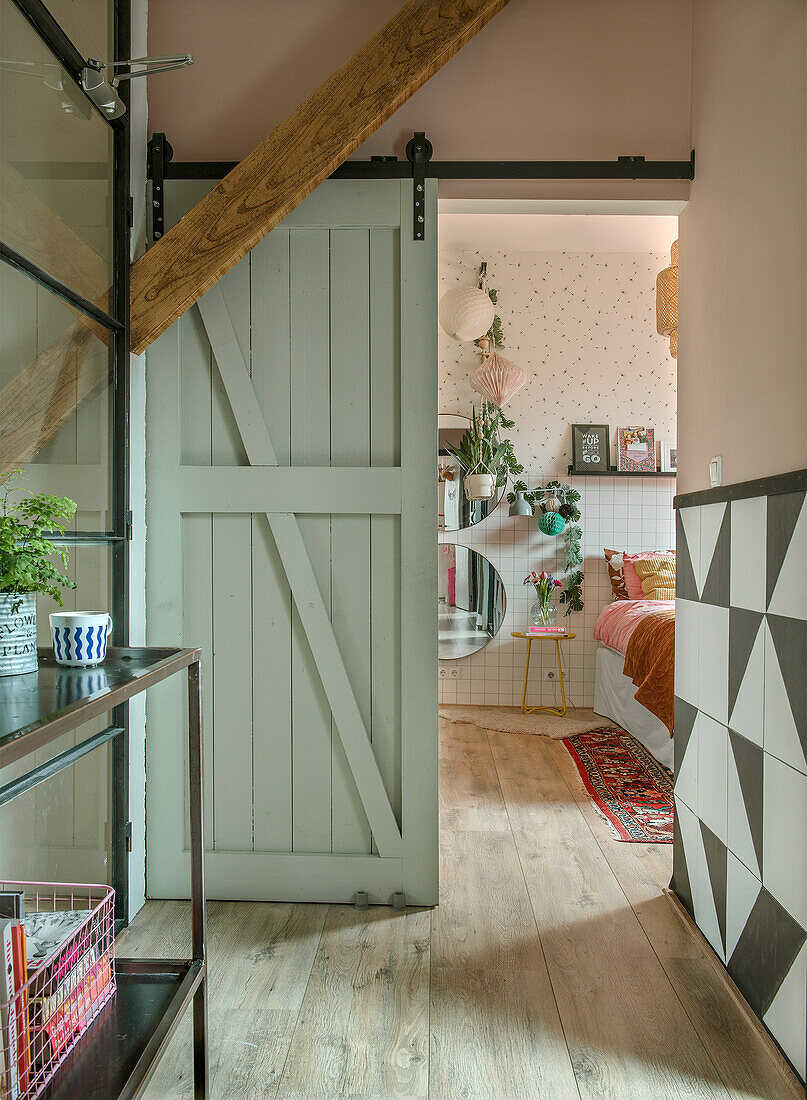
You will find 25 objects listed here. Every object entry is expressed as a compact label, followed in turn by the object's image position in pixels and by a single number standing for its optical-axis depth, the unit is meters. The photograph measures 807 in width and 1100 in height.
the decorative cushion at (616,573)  5.31
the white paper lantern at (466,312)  4.57
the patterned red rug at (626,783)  3.25
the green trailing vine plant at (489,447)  5.45
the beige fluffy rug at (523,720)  4.85
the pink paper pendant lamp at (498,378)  5.11
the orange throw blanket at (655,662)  3.71
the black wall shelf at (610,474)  5.45
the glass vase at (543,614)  5.43
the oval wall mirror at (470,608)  5.51
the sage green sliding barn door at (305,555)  2.54
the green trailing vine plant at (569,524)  5.47
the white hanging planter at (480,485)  5.37
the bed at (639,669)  3.72
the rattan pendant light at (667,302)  3.91
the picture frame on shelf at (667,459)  5.50
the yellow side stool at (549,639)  5.23
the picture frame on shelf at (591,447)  5.50
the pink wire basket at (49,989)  1.21
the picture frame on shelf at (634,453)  5.51
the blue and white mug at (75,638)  1.48
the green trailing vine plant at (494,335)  5.52
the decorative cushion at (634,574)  5.21
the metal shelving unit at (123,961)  1.13
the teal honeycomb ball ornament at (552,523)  5.38
